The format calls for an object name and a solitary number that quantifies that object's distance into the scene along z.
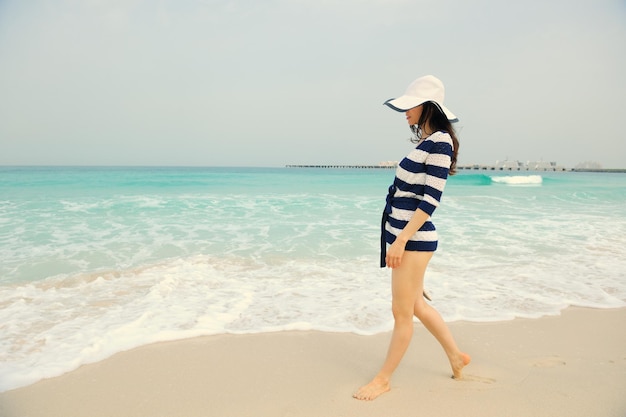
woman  2.15
